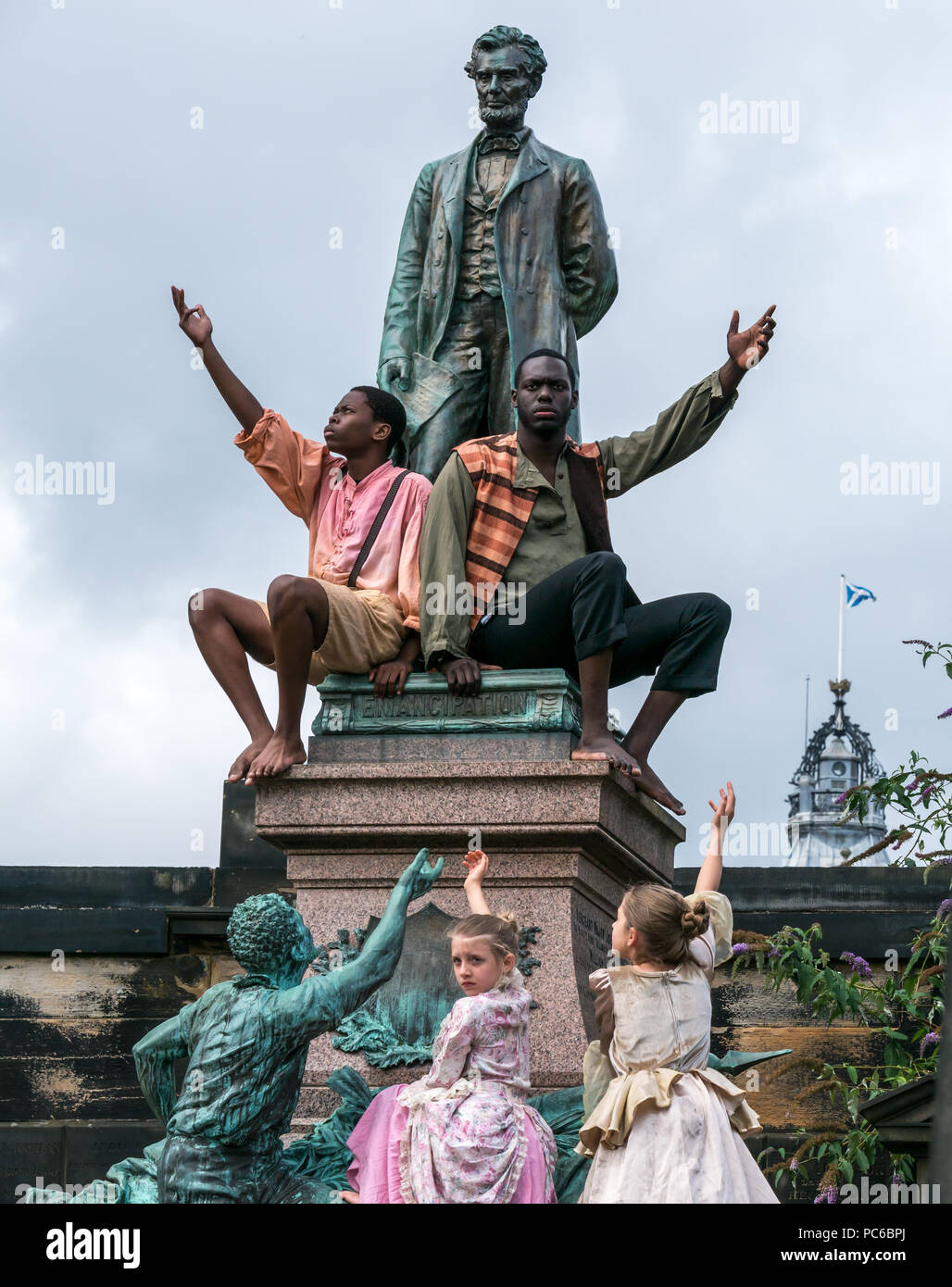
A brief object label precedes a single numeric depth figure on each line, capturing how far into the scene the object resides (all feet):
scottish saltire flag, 103.62
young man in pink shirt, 25.40
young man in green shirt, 25.26
